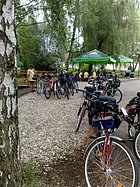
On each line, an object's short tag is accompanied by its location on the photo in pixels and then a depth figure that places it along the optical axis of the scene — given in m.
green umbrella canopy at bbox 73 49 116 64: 8.36
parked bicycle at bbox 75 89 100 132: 2.37
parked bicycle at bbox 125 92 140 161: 2.14
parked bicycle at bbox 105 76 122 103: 5.19
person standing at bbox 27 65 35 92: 6.65
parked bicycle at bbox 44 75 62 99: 5.32
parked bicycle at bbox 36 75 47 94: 6.10
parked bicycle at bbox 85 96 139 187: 1.30
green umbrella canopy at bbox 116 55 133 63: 11.15
